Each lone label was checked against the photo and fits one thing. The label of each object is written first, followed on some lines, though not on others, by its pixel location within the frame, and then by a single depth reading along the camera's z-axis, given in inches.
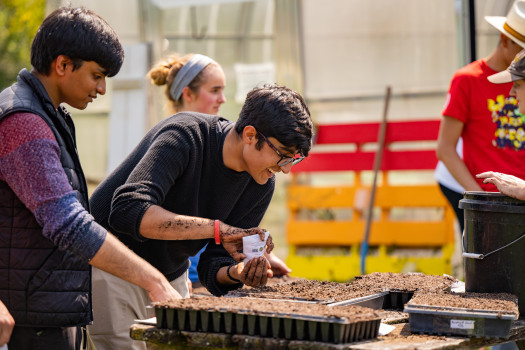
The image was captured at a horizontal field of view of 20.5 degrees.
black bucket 223.3
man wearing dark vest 169.0
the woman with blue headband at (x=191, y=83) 312.0
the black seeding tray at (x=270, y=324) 167.5
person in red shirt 311.4
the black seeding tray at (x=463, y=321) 187.8
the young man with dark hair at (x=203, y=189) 208.5
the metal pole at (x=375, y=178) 567.2
